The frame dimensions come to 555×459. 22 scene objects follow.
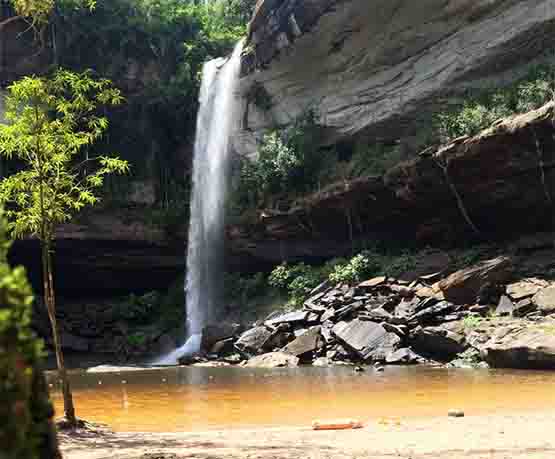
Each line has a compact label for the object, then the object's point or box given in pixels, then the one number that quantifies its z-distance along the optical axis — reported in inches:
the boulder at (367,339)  681.0
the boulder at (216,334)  892.6
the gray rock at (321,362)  706.4
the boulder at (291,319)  813.9
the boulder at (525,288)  664.8
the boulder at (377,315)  723.4
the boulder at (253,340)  802.2
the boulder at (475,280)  705.0
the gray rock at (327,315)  797.9
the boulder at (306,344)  742.5
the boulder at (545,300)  620.0
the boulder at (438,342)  634.2
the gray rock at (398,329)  686.5
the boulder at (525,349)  526.9
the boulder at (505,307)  655.8
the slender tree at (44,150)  364.5
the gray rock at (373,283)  825.5
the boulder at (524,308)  641.0
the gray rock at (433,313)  702.5
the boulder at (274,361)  724.0
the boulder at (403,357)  650.2
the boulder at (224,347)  866.1
